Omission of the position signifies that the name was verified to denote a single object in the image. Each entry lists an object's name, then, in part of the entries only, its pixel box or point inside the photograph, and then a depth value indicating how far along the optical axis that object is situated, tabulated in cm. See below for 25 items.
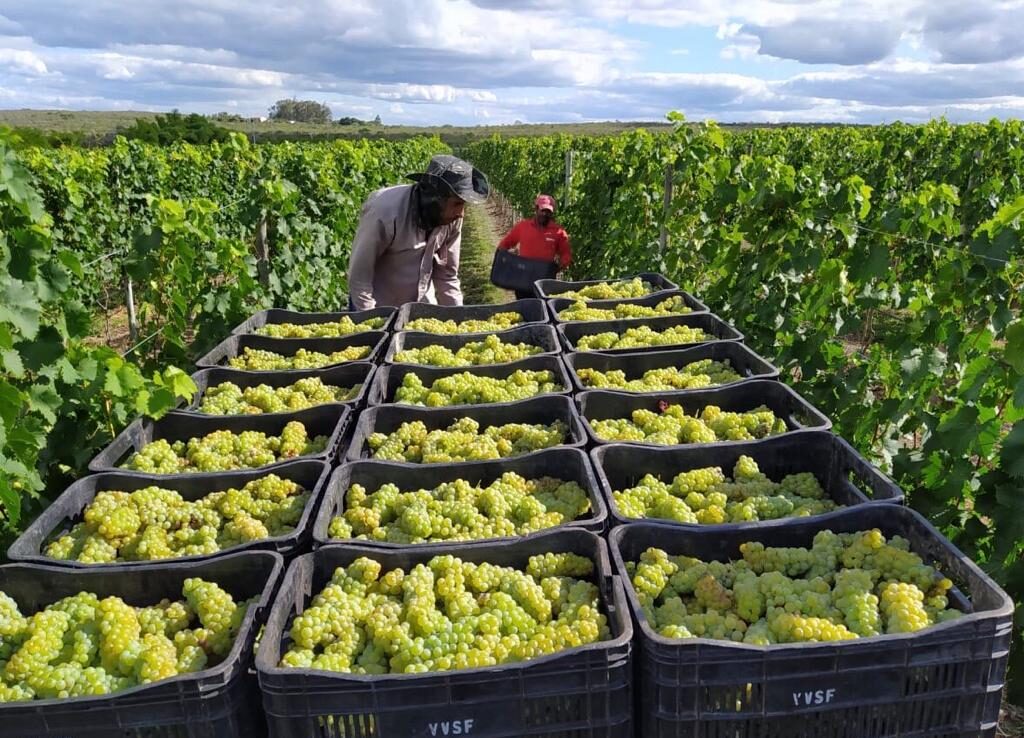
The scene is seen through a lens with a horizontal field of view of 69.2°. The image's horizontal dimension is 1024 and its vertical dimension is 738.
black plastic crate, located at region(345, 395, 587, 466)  334
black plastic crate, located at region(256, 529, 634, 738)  168
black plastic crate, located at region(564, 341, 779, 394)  398
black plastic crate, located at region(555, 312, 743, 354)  436
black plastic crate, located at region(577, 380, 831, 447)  343
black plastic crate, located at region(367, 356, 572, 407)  382
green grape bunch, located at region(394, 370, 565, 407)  357
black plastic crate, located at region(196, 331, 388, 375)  443
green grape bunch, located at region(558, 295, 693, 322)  479
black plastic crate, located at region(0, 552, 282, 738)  167
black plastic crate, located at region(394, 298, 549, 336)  500
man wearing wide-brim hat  479
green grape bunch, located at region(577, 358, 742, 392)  371
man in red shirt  802
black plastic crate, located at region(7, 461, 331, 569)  235
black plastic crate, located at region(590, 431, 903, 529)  286
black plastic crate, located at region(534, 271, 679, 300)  568
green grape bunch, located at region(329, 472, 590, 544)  245
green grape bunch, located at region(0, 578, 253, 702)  184
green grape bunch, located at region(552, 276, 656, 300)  538
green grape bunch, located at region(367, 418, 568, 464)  302
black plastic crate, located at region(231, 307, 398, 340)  493
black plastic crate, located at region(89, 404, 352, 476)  335
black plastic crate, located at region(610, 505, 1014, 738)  173
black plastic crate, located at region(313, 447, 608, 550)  273
